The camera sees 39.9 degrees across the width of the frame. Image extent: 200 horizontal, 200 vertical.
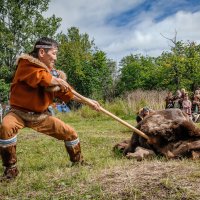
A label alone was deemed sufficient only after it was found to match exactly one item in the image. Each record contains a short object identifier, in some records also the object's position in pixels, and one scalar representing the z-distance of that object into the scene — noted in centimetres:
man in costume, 333
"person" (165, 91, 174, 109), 1169
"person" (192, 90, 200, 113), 1163
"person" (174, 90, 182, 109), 1147
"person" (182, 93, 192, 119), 1111
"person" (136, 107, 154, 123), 713
